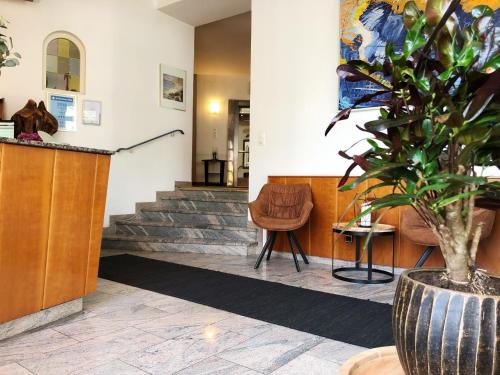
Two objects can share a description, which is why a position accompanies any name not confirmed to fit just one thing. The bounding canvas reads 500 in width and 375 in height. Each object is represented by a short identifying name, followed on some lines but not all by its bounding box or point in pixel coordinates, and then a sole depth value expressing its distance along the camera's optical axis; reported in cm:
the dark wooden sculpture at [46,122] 482
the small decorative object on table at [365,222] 371
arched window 512
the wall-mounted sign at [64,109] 514
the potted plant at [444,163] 88
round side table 357
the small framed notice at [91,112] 540
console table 1021
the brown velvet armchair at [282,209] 410
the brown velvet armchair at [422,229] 324
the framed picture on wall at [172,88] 632
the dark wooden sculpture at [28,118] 468
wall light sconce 1035
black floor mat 241
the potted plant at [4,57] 238
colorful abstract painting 394
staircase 513
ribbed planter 88
